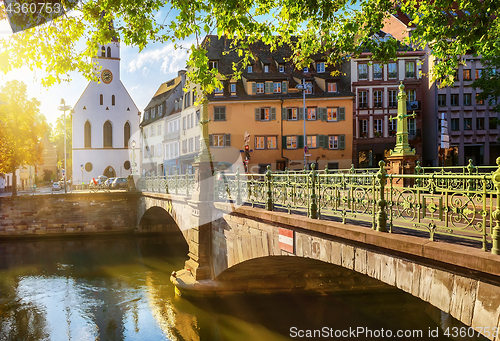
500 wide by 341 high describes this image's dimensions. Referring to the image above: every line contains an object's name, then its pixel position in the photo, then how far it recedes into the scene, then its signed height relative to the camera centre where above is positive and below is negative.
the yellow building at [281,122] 36.44 +4.34
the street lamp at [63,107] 39.59 +6.50
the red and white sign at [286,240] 8.35 -1.46
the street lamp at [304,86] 29.05 +6.15
